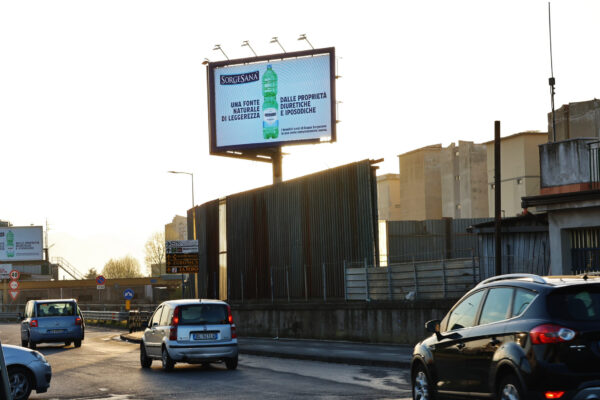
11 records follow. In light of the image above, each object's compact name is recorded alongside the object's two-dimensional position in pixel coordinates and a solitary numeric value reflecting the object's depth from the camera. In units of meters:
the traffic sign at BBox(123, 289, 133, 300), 51.56
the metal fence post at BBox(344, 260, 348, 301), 33.47
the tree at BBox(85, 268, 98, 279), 165.25
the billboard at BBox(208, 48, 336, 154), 44.84
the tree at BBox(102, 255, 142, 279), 159.62
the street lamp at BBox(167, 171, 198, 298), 52.14
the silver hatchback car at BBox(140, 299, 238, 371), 20.98
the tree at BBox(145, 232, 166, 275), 160.62
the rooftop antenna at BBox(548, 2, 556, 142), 30.11
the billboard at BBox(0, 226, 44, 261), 111.62
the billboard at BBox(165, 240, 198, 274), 43.41
